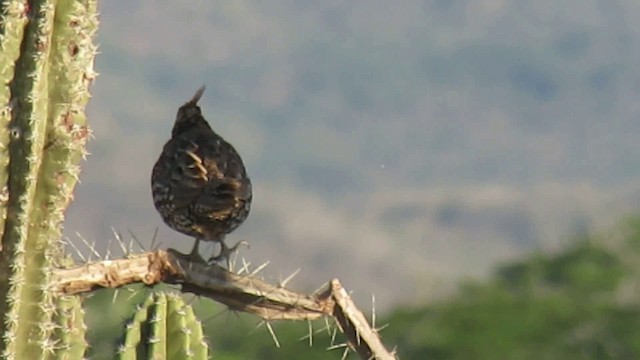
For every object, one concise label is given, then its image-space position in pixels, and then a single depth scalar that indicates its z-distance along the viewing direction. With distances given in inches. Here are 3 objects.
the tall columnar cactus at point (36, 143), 333.1
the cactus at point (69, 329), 358.0
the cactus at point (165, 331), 371.9
